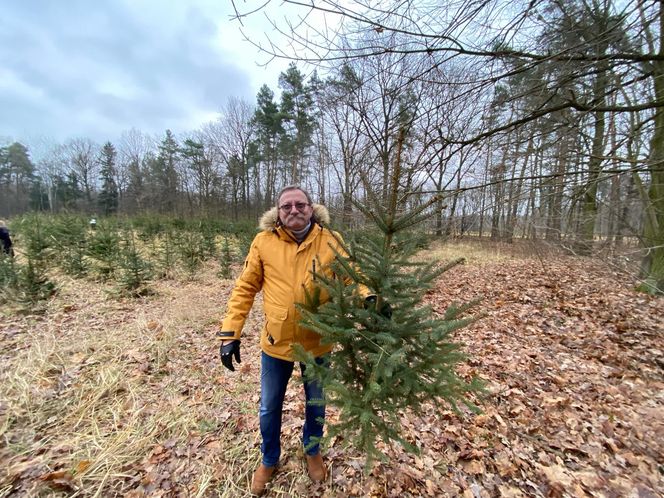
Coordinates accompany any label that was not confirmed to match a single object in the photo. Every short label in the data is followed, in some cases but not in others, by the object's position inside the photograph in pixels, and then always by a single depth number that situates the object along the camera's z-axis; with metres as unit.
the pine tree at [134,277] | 6.42
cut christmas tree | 1.42
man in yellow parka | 1.89
